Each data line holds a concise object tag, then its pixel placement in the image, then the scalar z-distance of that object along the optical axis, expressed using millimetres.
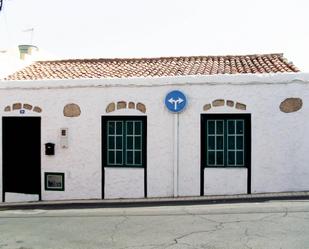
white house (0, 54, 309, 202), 11156
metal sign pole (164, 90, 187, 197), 11414
